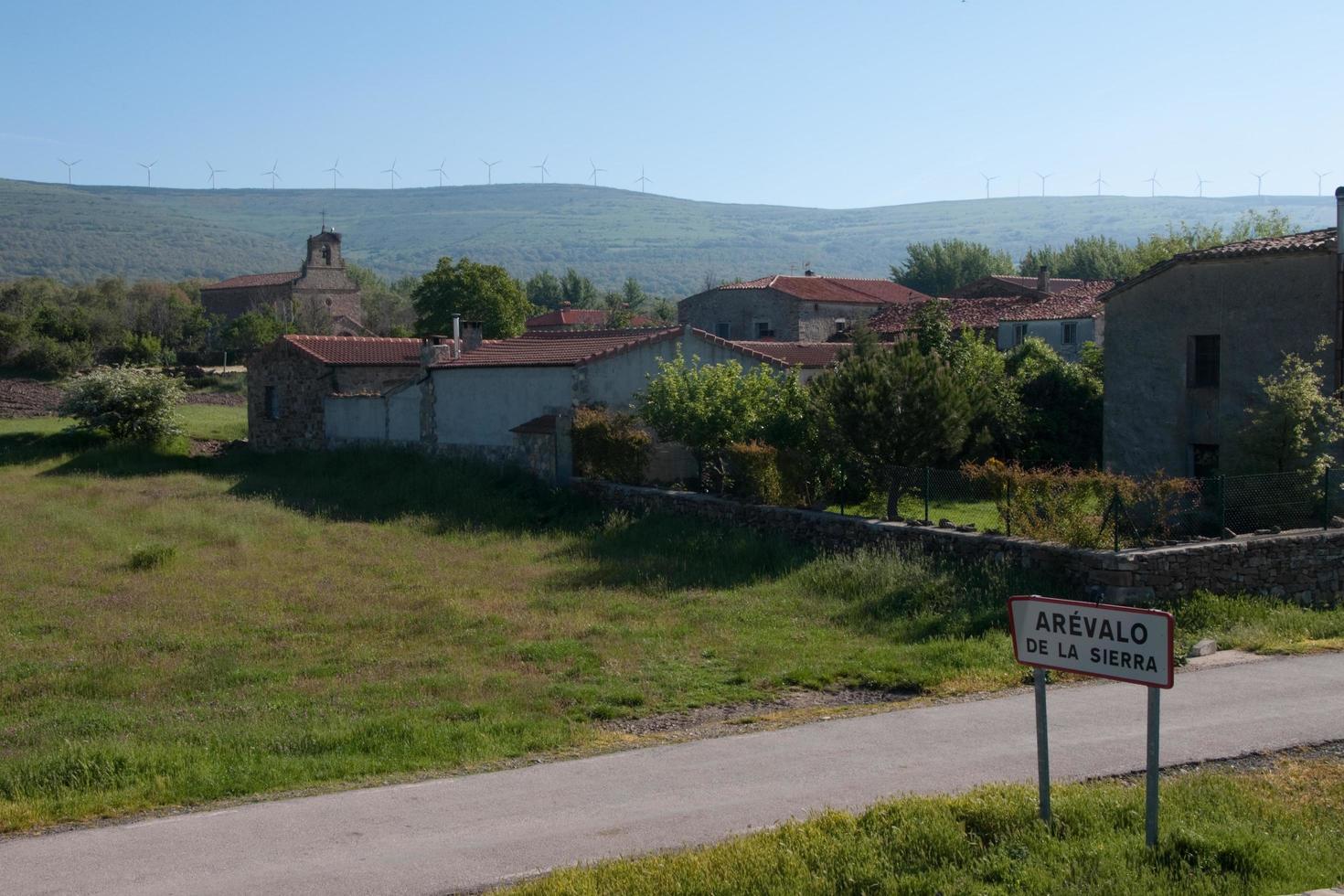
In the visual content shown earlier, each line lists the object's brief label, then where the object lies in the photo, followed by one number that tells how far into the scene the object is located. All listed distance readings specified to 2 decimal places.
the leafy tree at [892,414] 23.12
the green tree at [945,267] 106.06
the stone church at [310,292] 97.94
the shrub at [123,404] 40.53
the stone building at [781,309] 61.72
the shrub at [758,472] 22.58
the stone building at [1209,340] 23.09
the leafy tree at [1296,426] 20.59
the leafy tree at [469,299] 68.44
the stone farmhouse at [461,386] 30.31
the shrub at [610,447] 27.41
